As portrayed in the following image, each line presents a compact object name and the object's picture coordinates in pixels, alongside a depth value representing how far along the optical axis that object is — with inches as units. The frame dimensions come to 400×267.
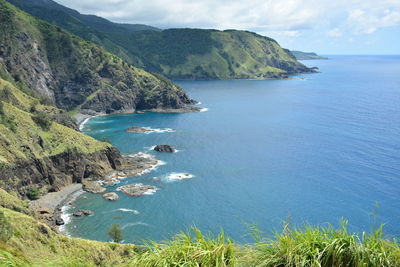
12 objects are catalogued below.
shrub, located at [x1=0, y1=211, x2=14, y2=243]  2326.8
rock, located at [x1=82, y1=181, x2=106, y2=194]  4441.4
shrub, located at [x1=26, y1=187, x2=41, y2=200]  4114.2
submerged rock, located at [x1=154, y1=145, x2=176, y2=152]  5984.3
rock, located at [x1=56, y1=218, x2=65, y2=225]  3651.6
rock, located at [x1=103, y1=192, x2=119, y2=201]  4210.1
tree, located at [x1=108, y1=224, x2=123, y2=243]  3292.3
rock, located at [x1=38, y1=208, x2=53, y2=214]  3828.7
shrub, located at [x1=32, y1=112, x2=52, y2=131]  4963.1
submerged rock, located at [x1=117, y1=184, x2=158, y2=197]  4352.9
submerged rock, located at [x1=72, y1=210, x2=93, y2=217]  3828.7
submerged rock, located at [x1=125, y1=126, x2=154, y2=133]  7431.1
